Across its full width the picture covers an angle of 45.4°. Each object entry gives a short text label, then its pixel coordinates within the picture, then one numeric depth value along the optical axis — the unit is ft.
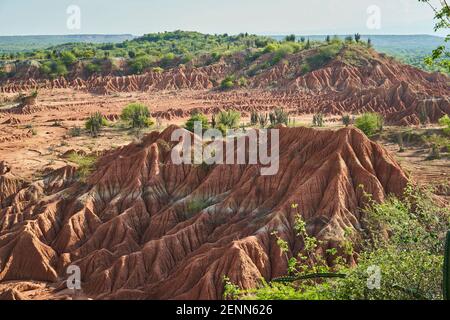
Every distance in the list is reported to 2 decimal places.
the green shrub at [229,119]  183.52
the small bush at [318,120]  181.41
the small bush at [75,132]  200.91
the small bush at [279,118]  189.16
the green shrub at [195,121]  175.69
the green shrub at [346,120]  190.68
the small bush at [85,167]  115.03
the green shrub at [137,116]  207.10
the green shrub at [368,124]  165.78
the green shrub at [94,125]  202.20
